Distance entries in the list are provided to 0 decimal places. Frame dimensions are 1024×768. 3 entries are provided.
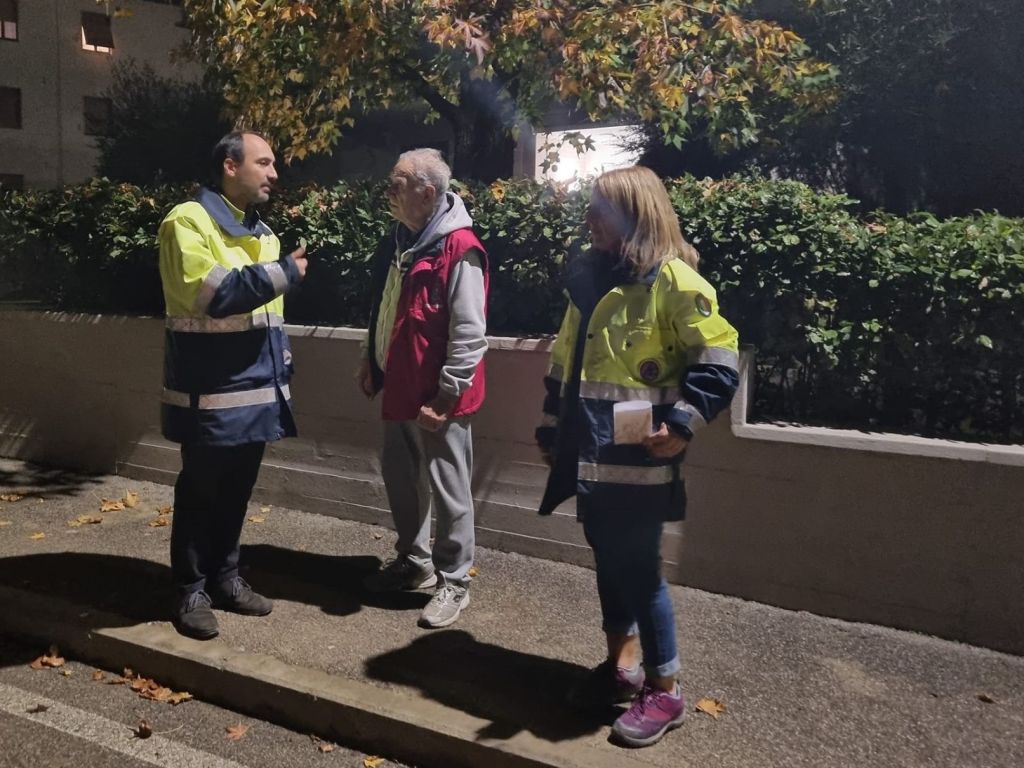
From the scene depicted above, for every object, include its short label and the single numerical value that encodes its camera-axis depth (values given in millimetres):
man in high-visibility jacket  3764
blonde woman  2967
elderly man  3957
